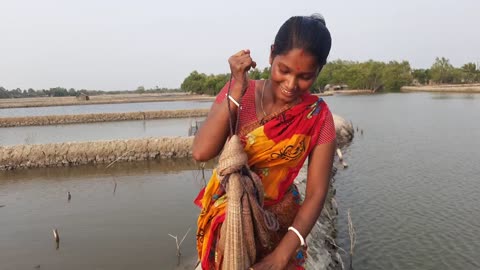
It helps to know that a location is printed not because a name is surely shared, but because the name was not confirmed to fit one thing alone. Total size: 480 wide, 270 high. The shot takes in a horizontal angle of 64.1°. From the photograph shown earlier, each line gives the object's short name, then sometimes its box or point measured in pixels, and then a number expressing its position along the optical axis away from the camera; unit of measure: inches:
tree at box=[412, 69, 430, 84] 3661.4
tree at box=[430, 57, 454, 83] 3521.2
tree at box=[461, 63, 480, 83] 3373.5
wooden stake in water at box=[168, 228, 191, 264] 268.4
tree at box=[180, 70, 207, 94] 3398.1
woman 52.4
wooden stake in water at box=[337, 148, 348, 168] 533.6
